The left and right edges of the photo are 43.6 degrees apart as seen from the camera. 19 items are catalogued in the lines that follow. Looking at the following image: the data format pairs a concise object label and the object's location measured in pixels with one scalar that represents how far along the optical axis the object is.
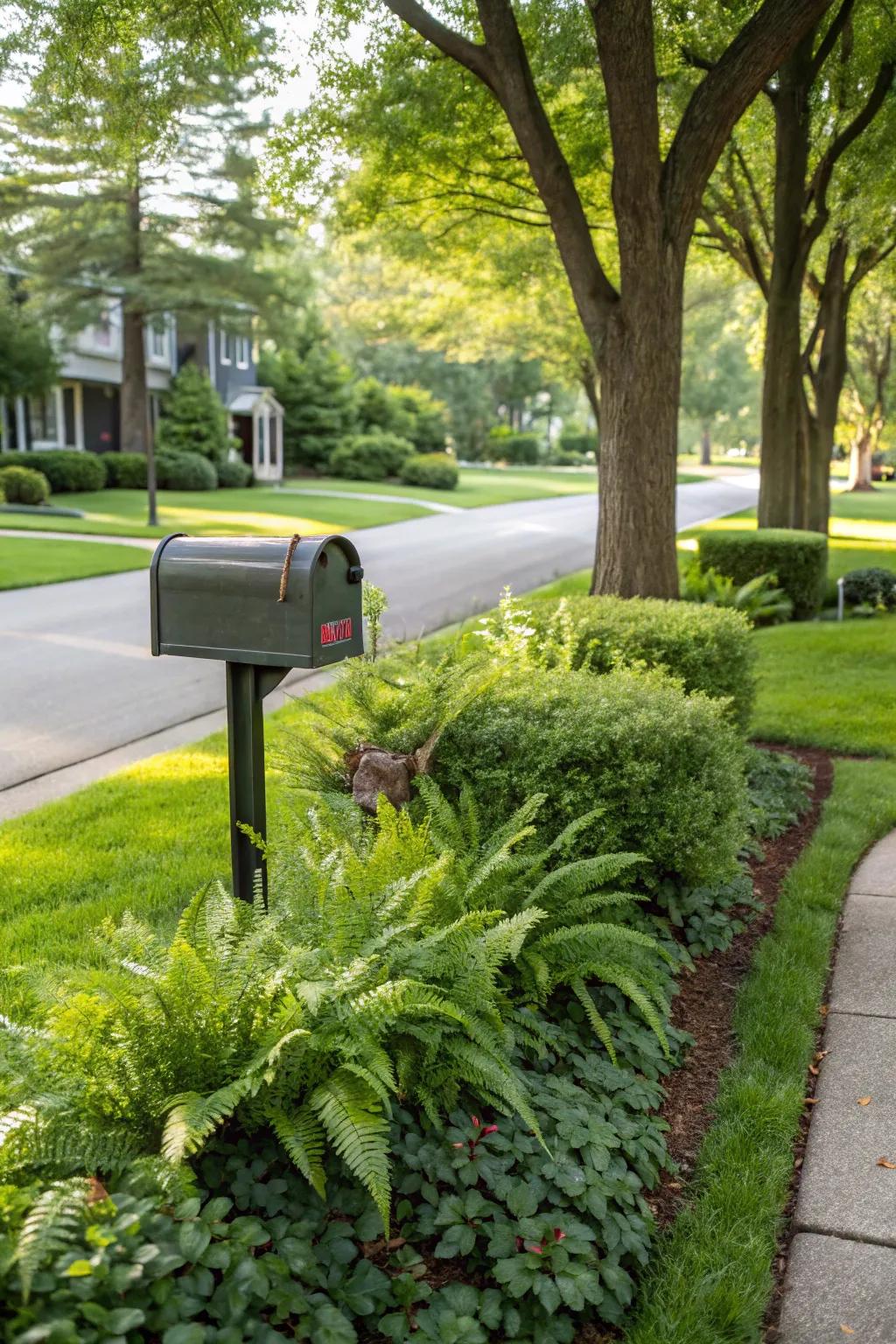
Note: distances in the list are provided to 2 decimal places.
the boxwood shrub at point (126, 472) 34.50
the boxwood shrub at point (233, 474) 37.06
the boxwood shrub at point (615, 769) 4.29
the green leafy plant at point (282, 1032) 2.54
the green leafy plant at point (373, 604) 4.77
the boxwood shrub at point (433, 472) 41.75
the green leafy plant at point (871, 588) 14.23
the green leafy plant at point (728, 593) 12.42
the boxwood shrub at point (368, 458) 43.97
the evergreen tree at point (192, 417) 36.16
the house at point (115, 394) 34.81
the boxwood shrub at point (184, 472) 34.41
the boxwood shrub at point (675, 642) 6.26
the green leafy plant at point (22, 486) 26.88
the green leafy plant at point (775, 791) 6.07
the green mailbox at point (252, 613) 3.36
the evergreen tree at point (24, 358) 28.38
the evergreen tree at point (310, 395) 44.06
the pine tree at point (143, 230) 29.28
